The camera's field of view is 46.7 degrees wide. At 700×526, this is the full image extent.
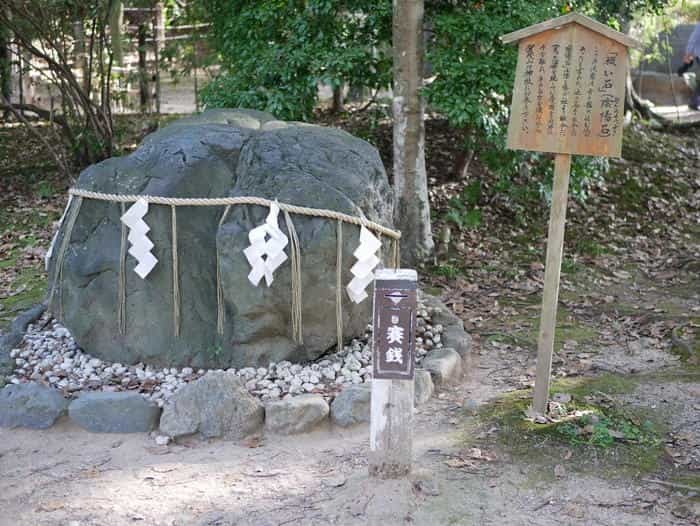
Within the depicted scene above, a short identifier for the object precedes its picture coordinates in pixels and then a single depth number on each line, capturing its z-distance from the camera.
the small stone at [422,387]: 5.09
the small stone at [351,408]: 4.79
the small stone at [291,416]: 4.76
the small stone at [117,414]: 4.80
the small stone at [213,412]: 4.69
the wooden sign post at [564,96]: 4.46
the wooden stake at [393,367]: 3.93
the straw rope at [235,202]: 5.17
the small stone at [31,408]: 4.88
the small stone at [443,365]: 5.35
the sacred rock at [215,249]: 5.21
